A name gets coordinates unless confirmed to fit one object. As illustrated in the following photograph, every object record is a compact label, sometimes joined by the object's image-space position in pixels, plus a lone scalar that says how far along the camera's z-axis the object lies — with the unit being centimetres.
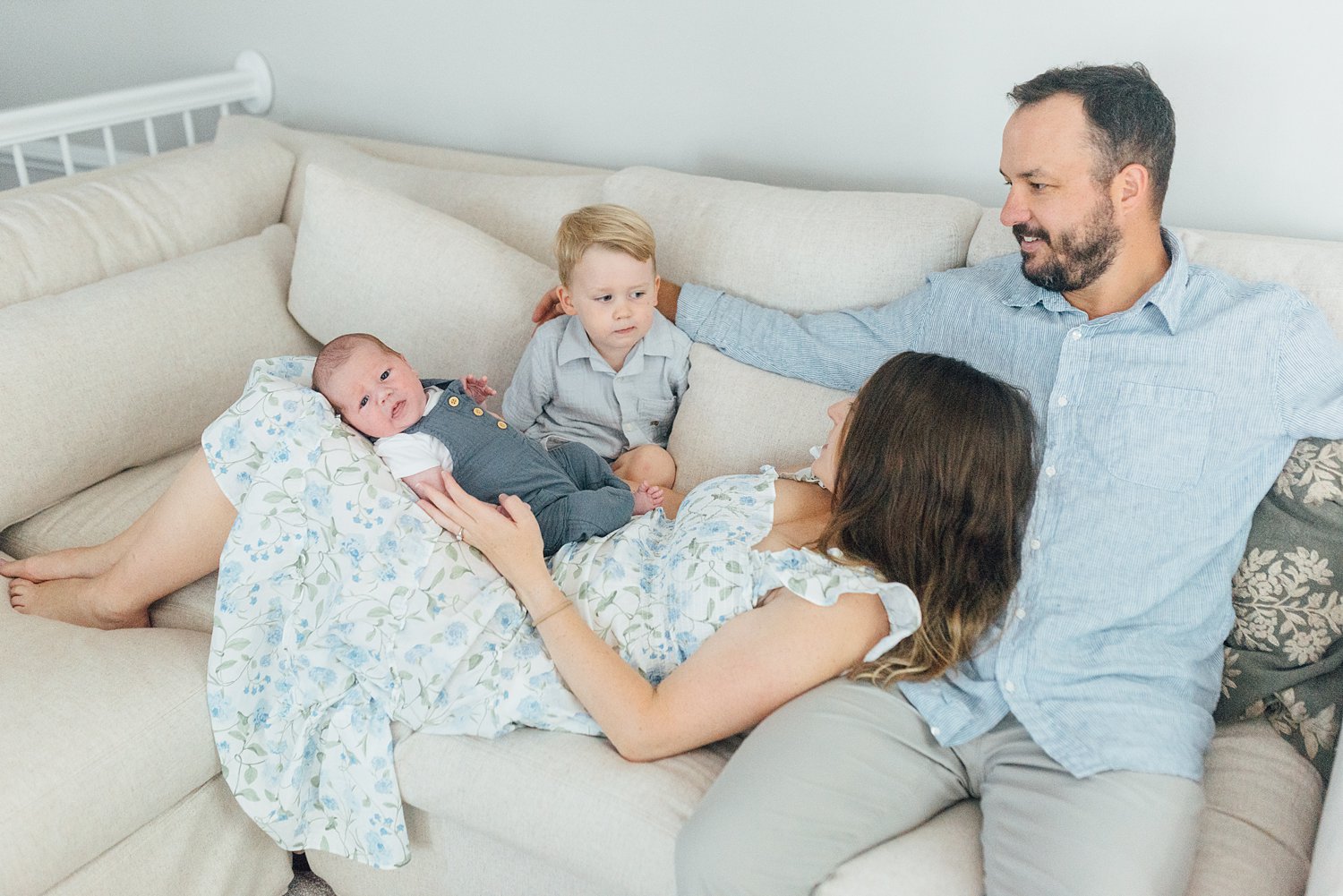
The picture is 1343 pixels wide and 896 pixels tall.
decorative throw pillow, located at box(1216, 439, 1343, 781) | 151
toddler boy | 196
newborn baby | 172
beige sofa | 143
